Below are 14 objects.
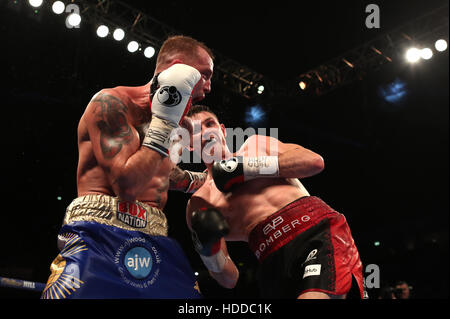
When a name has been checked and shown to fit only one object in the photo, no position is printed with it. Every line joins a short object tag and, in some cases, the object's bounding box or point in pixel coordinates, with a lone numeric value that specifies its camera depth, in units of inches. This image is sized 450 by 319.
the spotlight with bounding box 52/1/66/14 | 171.2
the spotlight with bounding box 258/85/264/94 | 244.7
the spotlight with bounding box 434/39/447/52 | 200.2
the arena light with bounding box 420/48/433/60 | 208.7
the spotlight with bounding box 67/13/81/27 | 175.8
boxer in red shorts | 74.8
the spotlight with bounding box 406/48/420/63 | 209.3
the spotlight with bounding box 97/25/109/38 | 185.9
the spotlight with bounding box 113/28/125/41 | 189.4
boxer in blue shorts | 64.6
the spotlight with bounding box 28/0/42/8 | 170.3
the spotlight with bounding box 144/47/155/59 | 200.7
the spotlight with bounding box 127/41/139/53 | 196.7
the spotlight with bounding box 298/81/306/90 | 244.7
